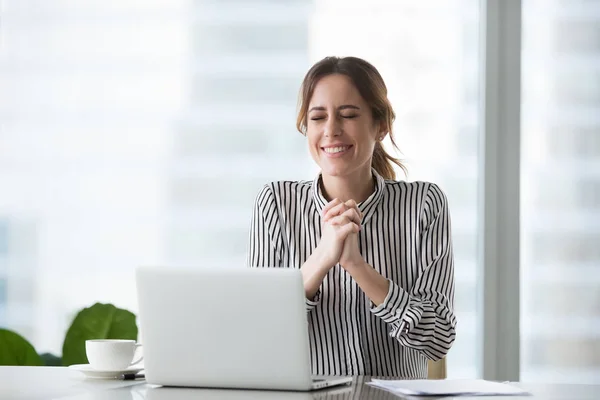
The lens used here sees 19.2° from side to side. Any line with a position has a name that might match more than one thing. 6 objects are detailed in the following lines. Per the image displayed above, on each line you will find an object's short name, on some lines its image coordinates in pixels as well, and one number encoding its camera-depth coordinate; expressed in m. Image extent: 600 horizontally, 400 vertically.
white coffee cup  3.48
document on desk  3.21
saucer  3.47
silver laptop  3.21
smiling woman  3.90
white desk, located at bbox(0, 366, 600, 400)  3.18
